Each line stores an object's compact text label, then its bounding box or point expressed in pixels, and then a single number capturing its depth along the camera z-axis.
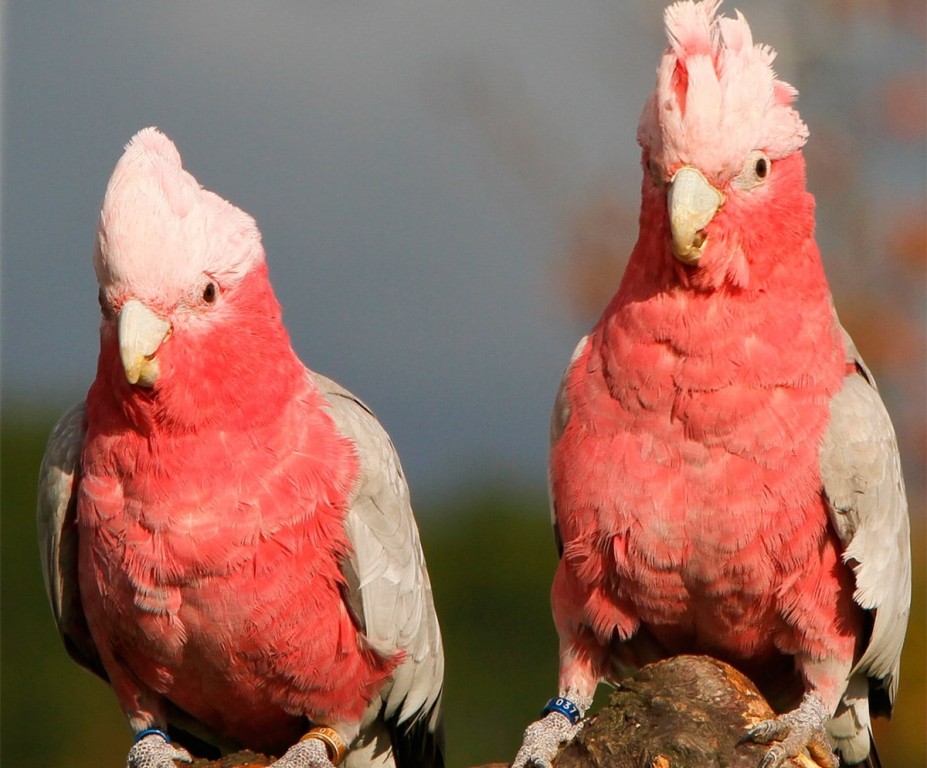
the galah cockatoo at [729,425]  8.23
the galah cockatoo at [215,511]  8.08
